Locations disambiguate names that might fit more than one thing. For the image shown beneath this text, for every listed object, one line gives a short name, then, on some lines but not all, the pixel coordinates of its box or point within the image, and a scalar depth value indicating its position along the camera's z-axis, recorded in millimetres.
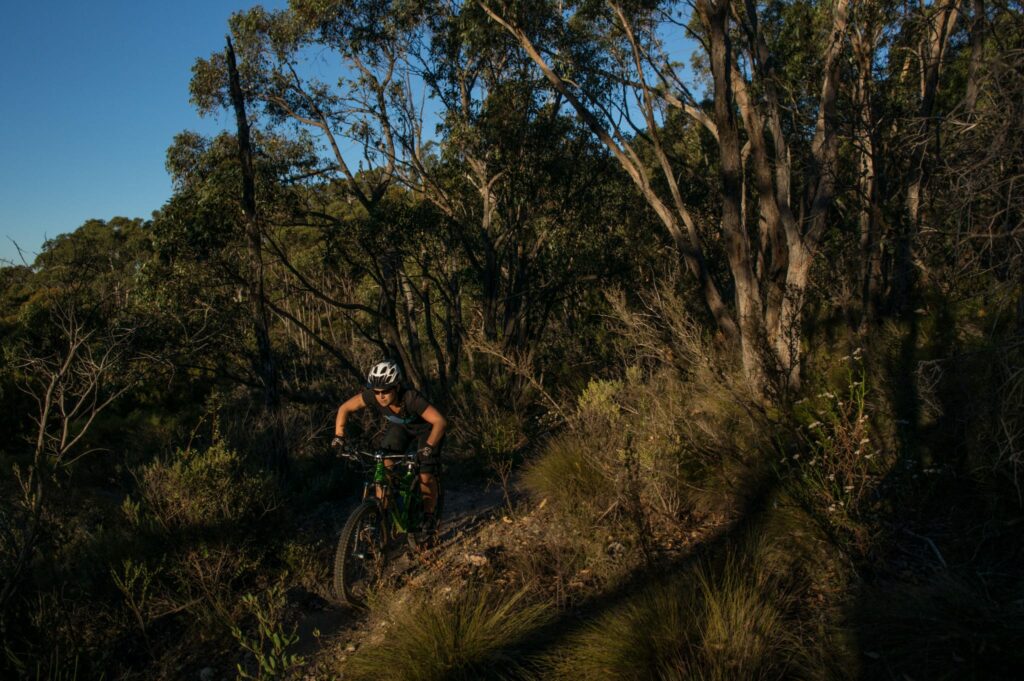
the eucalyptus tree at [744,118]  6746
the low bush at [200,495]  5285
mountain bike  4660
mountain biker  4859
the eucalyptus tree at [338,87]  11914
